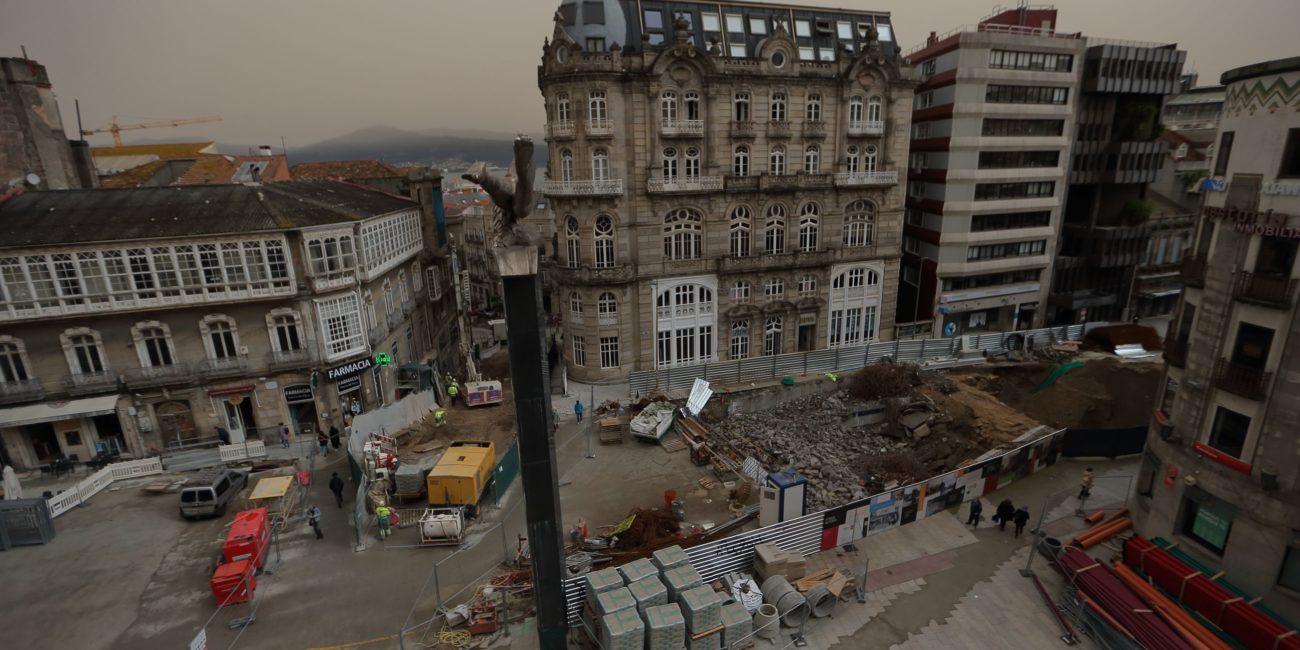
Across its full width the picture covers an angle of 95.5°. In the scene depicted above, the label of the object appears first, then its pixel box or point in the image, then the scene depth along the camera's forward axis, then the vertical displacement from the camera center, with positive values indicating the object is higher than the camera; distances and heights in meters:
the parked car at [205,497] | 25.41 -13.25
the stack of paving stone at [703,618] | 16.60 -12.39
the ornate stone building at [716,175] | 36.84 -0.59
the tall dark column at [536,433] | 14.35 -6.59
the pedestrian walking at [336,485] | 25.84 -13.03
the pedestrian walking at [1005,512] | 23.44 -13.68
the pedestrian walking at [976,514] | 23.82 -13.99
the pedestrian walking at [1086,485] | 25.58 -13.88
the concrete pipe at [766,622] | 18.00 -13.59
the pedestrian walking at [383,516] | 23.72 -13.26
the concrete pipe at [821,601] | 18.81 -13.68
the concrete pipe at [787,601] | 18.42 -13.29
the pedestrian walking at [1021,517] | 23.09 -13.68
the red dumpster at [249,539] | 21.06 -12.61
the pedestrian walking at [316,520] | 23.94 -13.43
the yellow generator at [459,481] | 24.52 -12.41
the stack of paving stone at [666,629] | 16.17 -12.26
